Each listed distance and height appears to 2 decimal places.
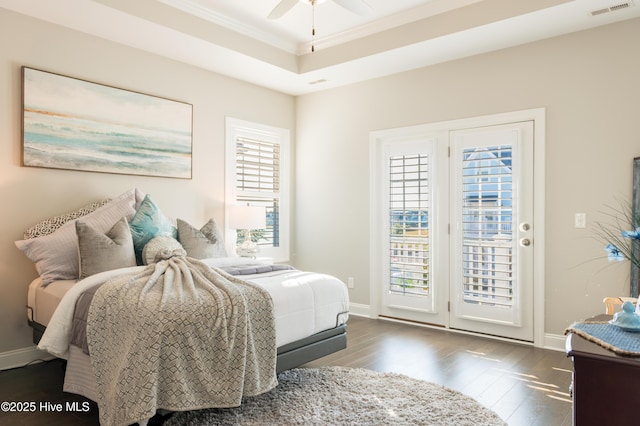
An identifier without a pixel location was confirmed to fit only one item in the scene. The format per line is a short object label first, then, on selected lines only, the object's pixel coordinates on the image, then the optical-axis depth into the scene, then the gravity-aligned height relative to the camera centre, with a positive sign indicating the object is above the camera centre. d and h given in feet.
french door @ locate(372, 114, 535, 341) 13.74 -0.44
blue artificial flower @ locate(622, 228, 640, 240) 5.99 -0.27
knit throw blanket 7.22 -2.25
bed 8.80 -1.53
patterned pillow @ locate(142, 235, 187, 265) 10.61 -0.86
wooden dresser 4.92 -1.95
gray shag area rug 8.46 -3.89
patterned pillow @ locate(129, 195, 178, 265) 11.66 -0.33
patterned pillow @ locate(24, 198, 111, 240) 11.39 -0.23
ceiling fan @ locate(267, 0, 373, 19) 10.19 +4.82
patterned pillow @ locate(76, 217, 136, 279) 10.25 -0.89
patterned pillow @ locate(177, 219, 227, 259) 12.48 -0.79
